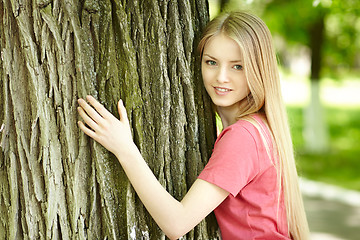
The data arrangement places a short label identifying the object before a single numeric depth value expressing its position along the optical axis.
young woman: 2.10
